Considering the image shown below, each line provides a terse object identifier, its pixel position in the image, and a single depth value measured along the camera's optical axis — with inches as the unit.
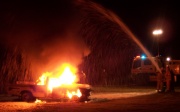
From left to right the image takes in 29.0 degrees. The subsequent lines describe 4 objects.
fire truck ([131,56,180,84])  1443.8
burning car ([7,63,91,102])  869.2
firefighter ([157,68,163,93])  1096.6
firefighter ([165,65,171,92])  1061.1
